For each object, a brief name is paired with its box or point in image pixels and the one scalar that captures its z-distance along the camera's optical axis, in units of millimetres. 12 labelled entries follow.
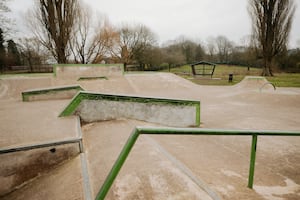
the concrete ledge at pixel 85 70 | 12078
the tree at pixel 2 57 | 27061
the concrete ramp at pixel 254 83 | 12988
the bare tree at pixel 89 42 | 20386
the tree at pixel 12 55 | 30594
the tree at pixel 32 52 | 27016
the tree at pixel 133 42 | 31680
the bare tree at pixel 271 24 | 19922
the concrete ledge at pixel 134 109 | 3957
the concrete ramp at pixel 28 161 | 2076
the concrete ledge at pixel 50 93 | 5920
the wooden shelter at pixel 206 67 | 23441
